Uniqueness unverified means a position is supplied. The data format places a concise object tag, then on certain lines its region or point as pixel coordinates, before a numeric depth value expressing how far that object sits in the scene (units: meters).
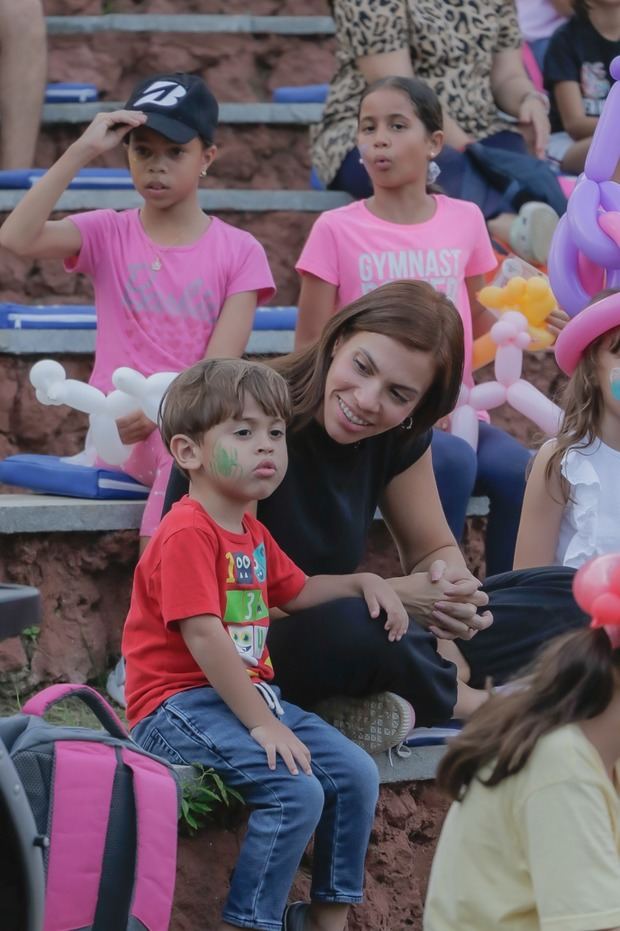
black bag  9.65
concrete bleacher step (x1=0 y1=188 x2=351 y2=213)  10.22
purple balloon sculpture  7.22
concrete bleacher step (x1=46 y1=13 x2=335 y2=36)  11.66
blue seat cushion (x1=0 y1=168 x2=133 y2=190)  9.84
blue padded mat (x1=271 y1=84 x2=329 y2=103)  11.42
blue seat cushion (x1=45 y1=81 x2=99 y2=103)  10.95
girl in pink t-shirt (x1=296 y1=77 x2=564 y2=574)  7.75
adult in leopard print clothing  9.67
